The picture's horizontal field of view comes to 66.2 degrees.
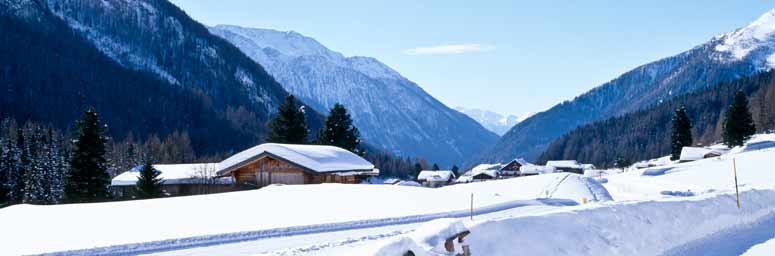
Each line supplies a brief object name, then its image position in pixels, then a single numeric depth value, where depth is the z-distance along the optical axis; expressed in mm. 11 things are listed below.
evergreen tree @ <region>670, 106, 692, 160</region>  78938
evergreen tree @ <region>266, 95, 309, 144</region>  56781
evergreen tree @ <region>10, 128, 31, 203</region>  53659
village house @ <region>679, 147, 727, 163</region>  77750
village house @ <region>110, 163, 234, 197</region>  42875
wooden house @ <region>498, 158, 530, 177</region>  129625
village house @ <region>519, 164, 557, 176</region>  124481
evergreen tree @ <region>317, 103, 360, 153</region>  57469
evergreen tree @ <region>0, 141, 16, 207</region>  55831
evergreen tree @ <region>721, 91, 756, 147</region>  76250
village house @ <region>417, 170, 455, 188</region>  109181
